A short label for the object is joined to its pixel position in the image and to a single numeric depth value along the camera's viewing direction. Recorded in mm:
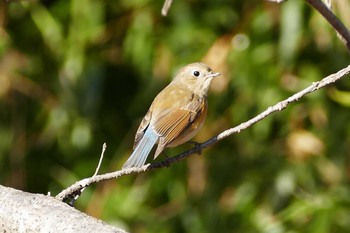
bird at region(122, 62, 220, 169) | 7953
